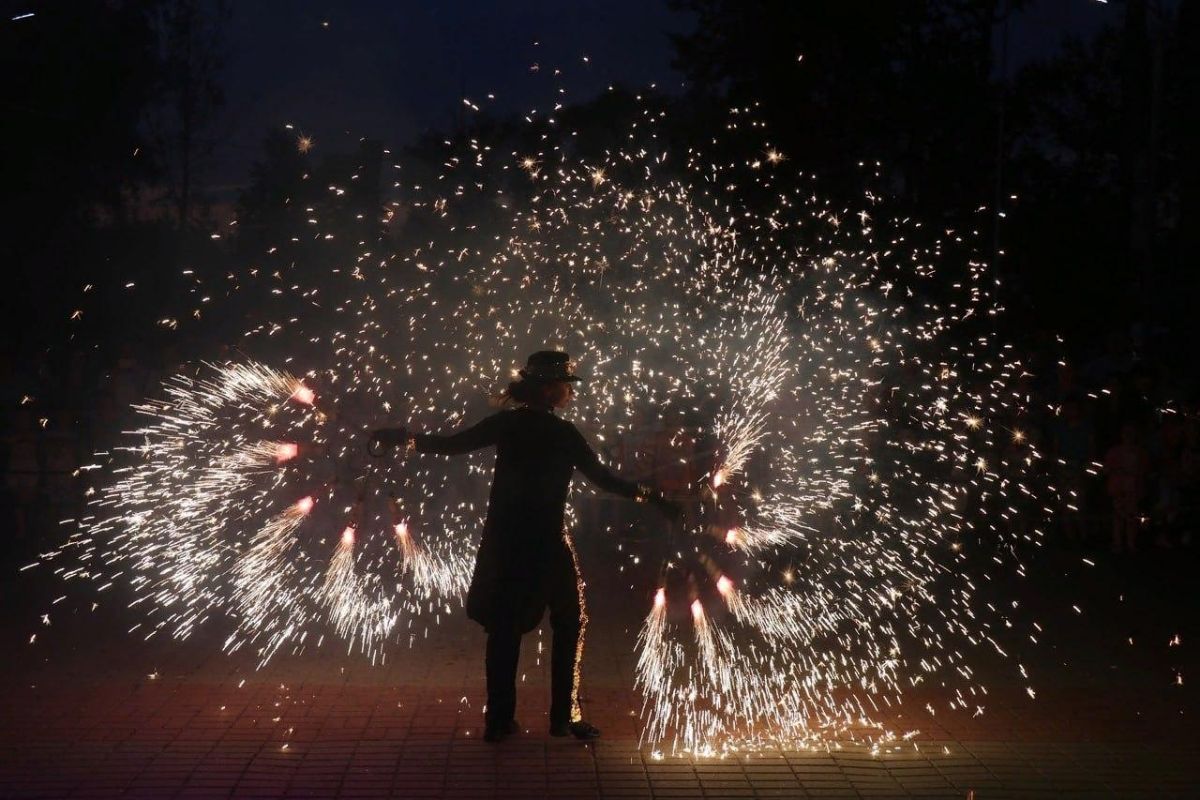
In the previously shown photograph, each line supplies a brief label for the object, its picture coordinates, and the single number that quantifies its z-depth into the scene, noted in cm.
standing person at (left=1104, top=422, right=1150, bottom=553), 1402
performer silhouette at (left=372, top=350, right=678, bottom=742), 675
